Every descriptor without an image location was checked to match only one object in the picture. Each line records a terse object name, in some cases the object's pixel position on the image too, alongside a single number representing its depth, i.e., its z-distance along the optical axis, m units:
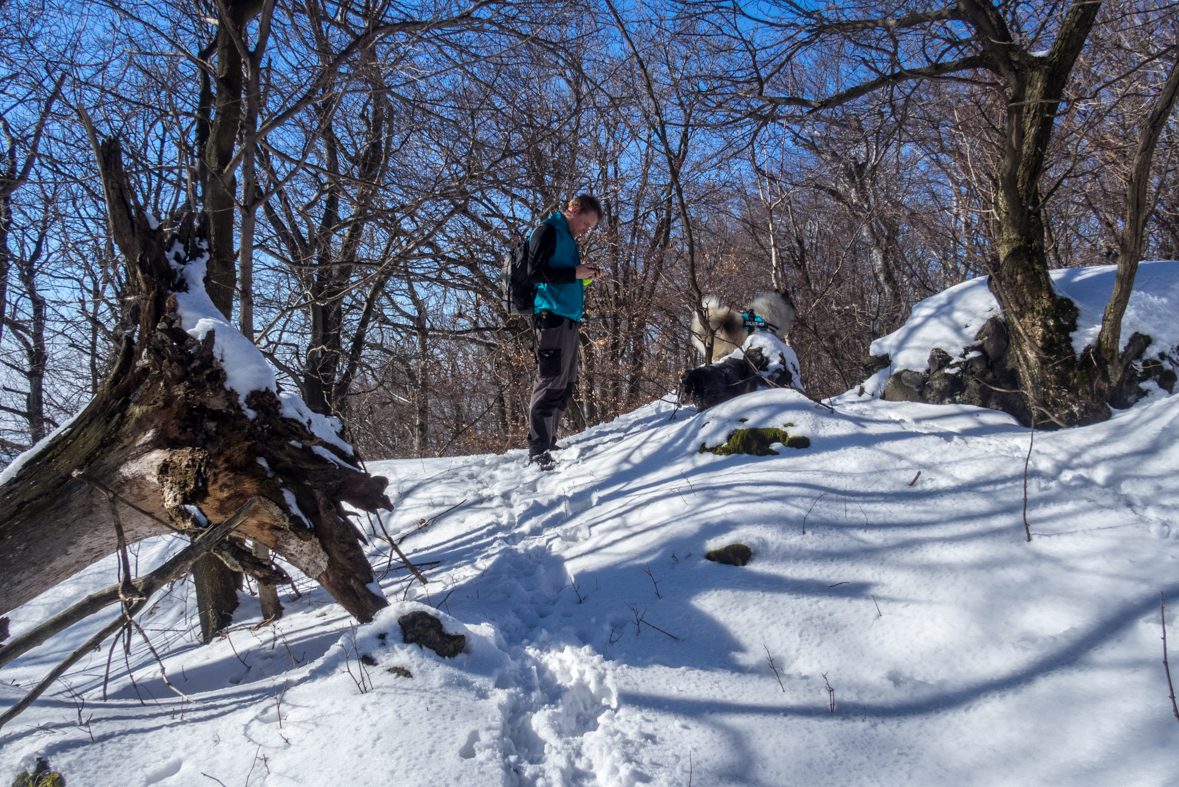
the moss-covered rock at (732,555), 2.52
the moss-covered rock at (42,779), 1.49
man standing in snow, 3.95
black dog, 5.41
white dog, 6.91
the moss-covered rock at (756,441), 3.58
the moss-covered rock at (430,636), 1.96
